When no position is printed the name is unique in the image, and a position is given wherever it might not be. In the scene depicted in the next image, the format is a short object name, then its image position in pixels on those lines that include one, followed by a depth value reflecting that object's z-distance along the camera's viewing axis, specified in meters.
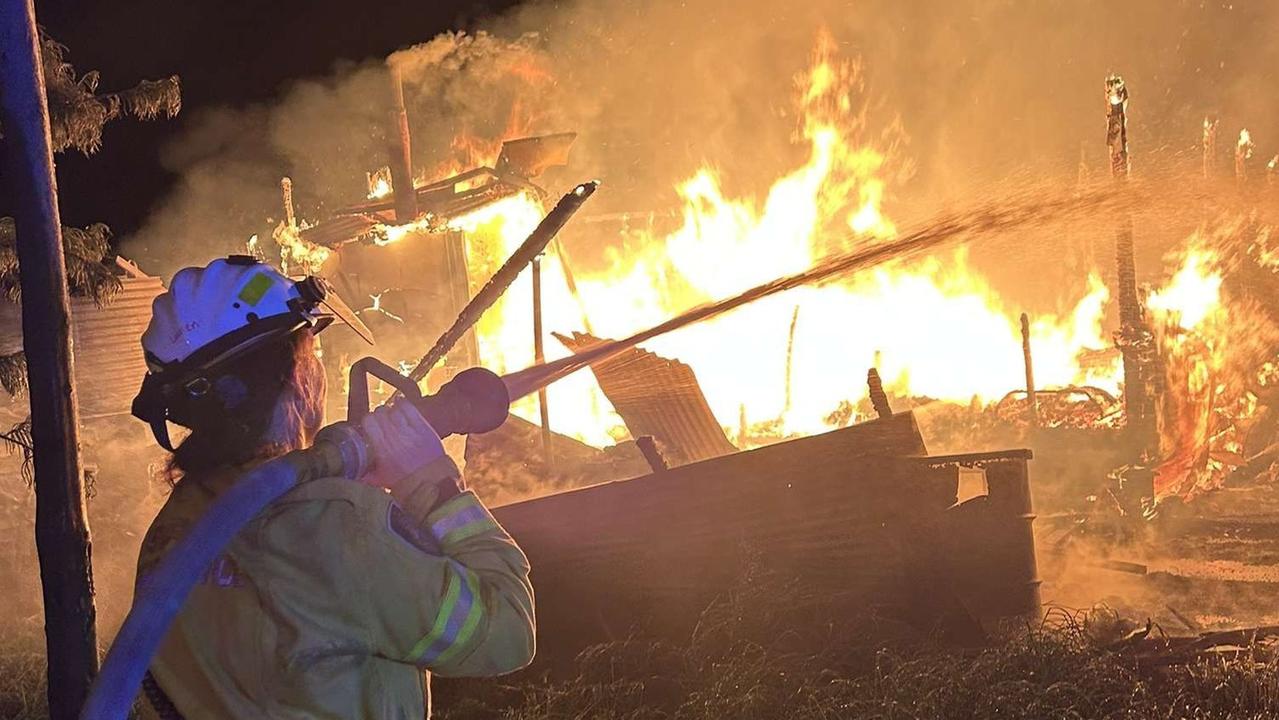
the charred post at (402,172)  21.25
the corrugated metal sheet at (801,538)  6.41
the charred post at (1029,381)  16.44
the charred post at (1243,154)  24.70
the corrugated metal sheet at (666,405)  9.54
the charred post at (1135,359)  15.02
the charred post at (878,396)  6.62
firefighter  1.94
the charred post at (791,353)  19.55
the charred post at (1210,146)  25.95
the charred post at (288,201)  26.06
